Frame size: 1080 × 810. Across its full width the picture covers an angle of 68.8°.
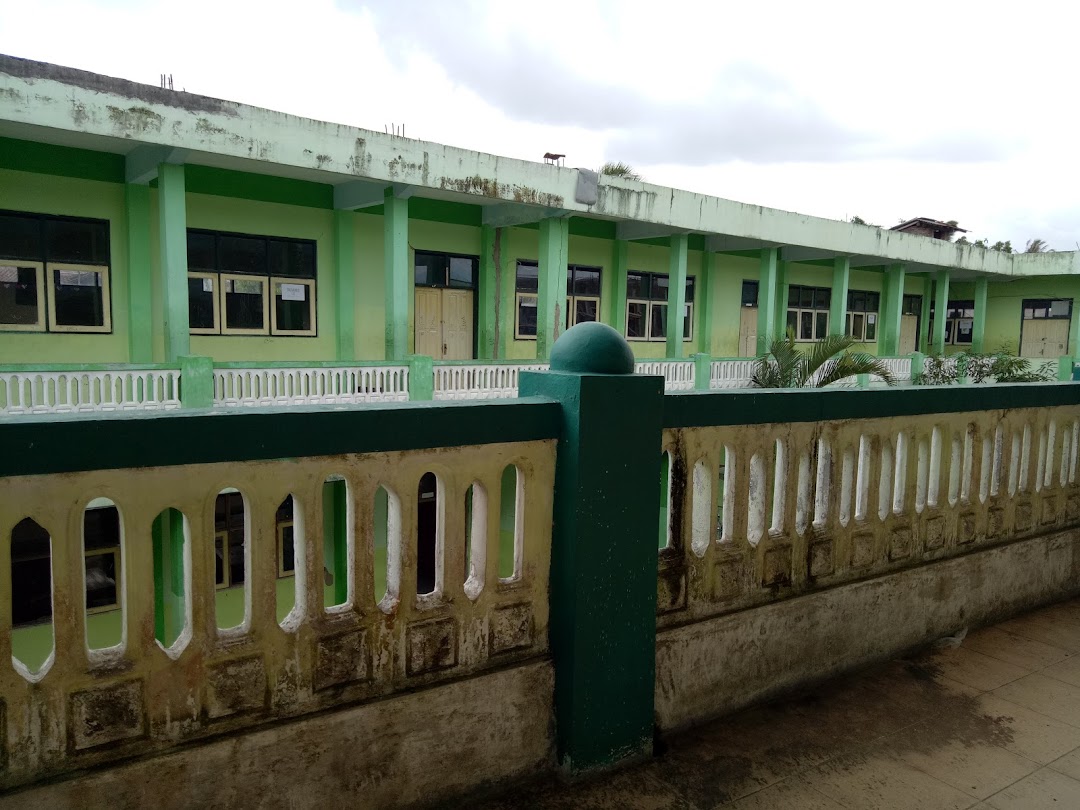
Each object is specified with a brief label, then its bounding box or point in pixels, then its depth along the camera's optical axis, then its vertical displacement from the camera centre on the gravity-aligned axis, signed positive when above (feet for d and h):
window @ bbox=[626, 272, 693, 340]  58.03 +1.55
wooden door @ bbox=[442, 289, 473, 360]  48.79 -0.04
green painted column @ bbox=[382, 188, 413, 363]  38.50 +2.39
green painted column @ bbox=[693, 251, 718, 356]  61.98 +2.52
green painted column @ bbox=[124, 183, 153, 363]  35.65 +2.01
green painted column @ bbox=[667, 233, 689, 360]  52.13 +3.38
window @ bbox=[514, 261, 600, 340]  51.90 +2.01
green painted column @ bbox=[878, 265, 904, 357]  70.44 +2.13
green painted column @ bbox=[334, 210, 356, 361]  42.45 +2.21
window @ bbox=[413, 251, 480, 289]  47.26 +3.23
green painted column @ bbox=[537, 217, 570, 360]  44.80 +2.53
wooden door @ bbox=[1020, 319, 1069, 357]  81.25 -0.19
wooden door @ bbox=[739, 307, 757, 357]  65.82 -0.25
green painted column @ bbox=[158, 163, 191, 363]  32.35 +2.58
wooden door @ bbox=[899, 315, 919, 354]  83.30 -0.04
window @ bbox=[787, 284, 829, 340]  70.90 +1.77
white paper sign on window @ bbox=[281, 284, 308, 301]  41.24 +1.41
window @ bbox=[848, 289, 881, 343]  76.02 +1.78
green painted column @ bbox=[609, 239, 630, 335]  55.88 +3.40
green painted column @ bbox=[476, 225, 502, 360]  49.21 +1.98
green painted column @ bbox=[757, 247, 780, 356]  58.70 +2.57
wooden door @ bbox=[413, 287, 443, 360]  47.50 +0.00
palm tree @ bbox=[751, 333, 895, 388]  31.37 -1.48
